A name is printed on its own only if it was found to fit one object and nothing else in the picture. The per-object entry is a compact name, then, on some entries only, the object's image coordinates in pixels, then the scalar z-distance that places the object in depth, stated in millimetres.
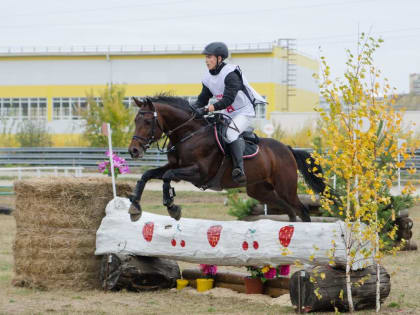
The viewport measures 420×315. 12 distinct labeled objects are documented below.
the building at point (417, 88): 96125
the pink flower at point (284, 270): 15445
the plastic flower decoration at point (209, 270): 16375
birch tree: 12602
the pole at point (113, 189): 16369
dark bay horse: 14781
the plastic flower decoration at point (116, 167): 25687
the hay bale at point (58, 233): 16281
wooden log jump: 13375
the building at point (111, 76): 80500
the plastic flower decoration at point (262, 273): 15289
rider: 15266
